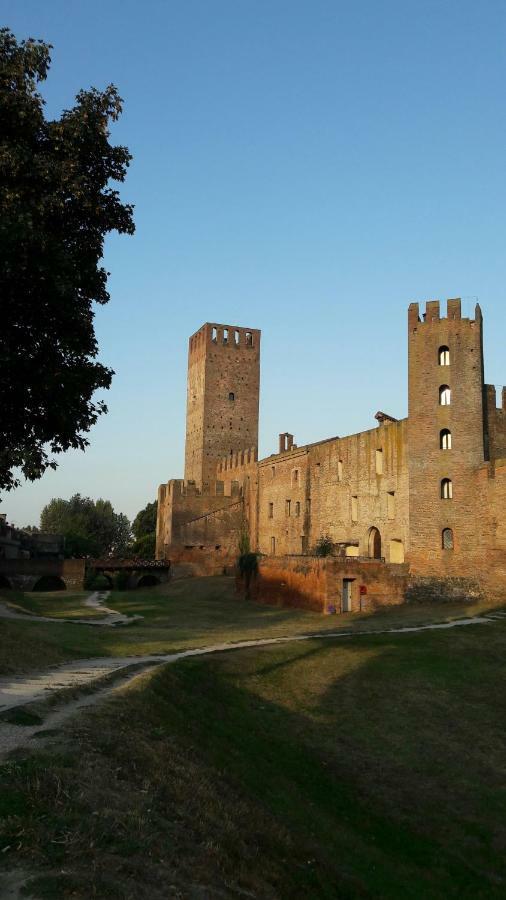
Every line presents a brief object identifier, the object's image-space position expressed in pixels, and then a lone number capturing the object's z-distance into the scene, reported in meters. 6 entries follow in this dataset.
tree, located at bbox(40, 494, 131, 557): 82.12
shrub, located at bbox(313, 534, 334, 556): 40.72
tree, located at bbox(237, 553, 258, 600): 39.19
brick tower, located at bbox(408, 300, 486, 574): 31.88
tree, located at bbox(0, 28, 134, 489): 13.16
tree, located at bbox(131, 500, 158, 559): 77.56
